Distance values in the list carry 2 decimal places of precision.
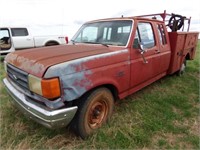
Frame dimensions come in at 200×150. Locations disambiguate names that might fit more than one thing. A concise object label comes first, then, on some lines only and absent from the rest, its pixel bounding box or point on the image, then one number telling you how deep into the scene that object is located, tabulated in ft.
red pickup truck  8.15
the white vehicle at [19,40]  31.55
